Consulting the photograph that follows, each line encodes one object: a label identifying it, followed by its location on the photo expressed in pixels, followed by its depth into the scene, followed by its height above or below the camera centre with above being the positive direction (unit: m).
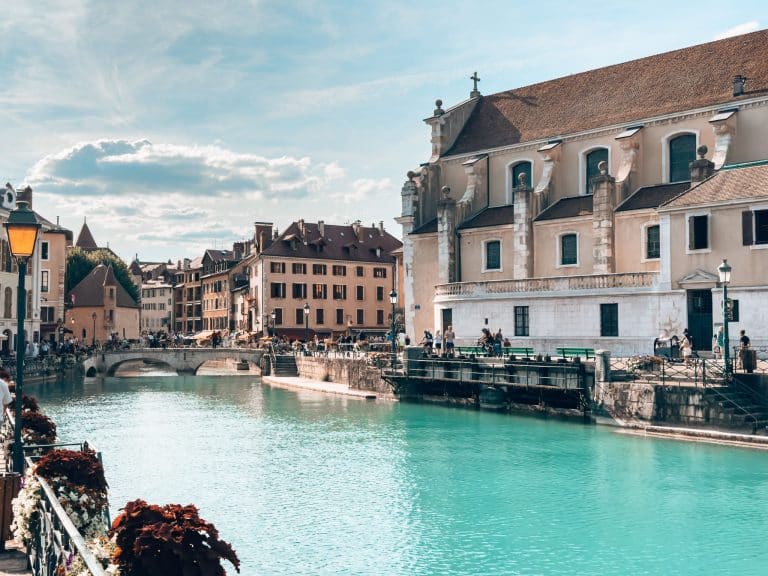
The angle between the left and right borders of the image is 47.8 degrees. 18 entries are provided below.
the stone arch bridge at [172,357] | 69.06 -1.97
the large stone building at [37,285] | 57.81 +3.66
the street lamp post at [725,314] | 27.38 +0.50
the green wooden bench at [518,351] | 38.76 -0.92
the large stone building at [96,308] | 92.88 +2.68
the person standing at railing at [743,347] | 29.11 -0.58
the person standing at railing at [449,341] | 42.00 -0.48
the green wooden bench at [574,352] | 35.68 -0.92
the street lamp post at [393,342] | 44.93 -0.57
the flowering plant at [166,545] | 6.70 -1.67
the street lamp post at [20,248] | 10.71 +1.08
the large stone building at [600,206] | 35.28 +6.44
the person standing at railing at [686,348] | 30.70 -0.66
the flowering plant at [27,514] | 8.86 -1.86
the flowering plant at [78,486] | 9.41 -1.69
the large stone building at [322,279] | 81.88 +5.11
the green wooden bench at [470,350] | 40.91 -0.94
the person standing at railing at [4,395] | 11.95 -0.85
